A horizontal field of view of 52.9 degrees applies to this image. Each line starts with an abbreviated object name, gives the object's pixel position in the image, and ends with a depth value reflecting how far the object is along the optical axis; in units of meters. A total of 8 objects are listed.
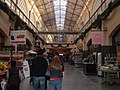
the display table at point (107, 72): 6.66
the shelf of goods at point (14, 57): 7.08
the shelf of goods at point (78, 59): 16.10
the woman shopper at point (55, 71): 3.53
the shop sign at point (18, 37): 7.10
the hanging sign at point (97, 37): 8.27
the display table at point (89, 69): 10.26
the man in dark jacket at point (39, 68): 3.60
